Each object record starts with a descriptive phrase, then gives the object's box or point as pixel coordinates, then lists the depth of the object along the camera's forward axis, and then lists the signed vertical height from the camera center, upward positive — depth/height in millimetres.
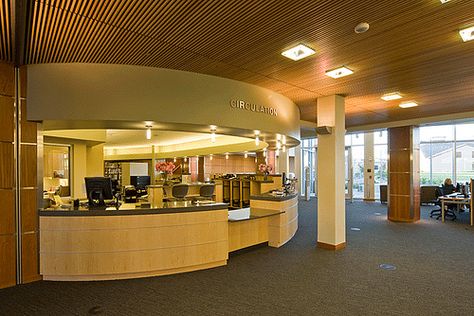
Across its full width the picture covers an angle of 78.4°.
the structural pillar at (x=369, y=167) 15609 -437
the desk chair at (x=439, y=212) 10454 -2038
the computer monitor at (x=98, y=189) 5449 -528
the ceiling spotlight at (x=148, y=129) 5495 +617
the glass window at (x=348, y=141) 16875 +1068
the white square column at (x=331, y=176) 6363 -364
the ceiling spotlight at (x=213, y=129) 5420 +625
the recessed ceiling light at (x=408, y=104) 7352 +1412
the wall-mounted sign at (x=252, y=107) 5555 +1068
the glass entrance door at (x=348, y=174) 15902 -816
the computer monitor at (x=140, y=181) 13636 -954
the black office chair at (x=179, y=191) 10397 -1074
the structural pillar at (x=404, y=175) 9874 -565
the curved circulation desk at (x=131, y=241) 4578 -1314
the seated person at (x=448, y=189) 11344 -1201
